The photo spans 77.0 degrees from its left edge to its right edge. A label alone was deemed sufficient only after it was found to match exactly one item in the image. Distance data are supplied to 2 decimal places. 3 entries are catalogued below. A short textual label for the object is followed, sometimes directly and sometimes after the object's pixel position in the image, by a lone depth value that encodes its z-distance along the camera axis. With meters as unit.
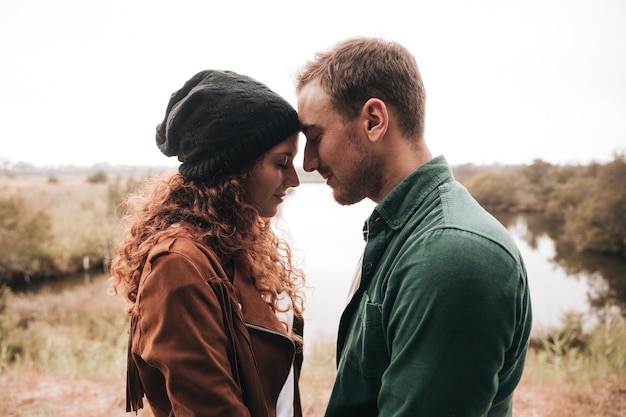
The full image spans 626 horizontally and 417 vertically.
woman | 1.26
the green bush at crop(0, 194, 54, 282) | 9.84
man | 0.95
